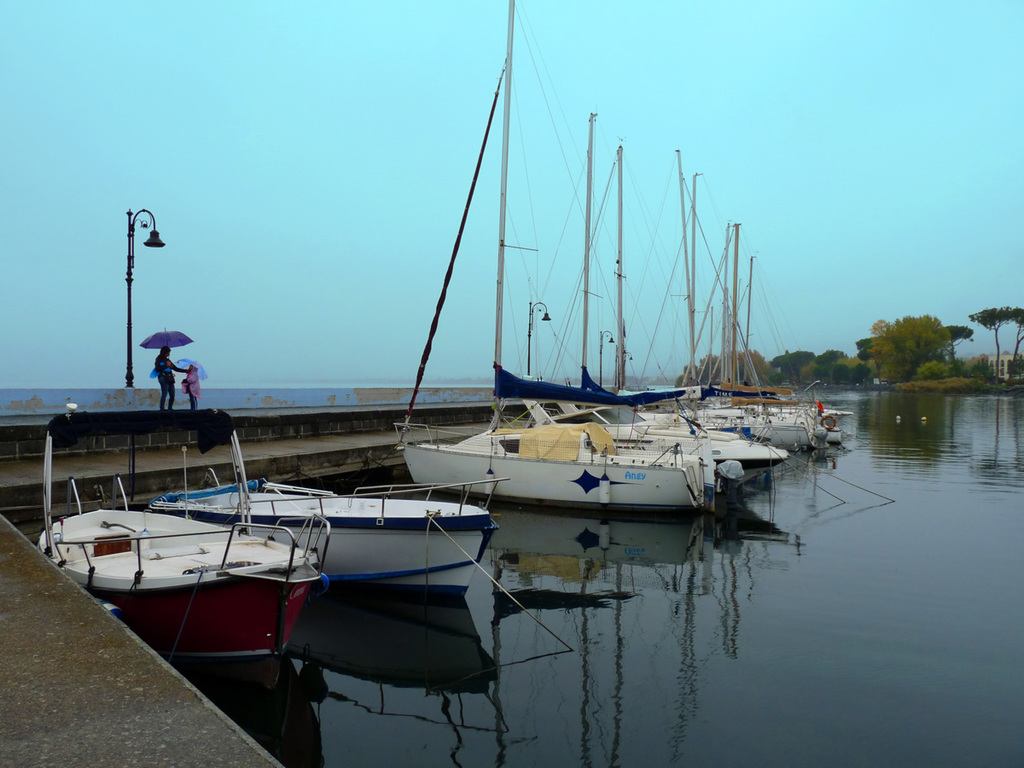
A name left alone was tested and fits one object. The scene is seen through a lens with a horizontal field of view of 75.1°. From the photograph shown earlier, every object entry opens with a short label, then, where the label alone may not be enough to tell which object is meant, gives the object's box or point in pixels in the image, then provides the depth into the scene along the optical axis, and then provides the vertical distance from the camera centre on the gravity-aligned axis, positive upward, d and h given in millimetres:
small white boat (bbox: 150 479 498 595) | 8484 -2106
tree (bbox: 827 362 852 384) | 178250 +2613
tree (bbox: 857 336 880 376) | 171500 +9560
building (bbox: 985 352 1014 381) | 131325 +5443
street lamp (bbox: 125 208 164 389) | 17750 +3497
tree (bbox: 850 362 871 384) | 171675 +2856
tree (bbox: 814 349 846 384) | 180875 +6186
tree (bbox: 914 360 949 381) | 121188 +2574
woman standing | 15352 +11
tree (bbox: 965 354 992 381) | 124288 +2863
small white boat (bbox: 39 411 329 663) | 6086 -1946
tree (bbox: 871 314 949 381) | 129500 +7937
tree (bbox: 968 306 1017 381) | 127438 +13128
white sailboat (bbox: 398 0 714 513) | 14328 -1895
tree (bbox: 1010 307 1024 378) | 124438 +10158
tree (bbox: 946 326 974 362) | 149125 +11769
